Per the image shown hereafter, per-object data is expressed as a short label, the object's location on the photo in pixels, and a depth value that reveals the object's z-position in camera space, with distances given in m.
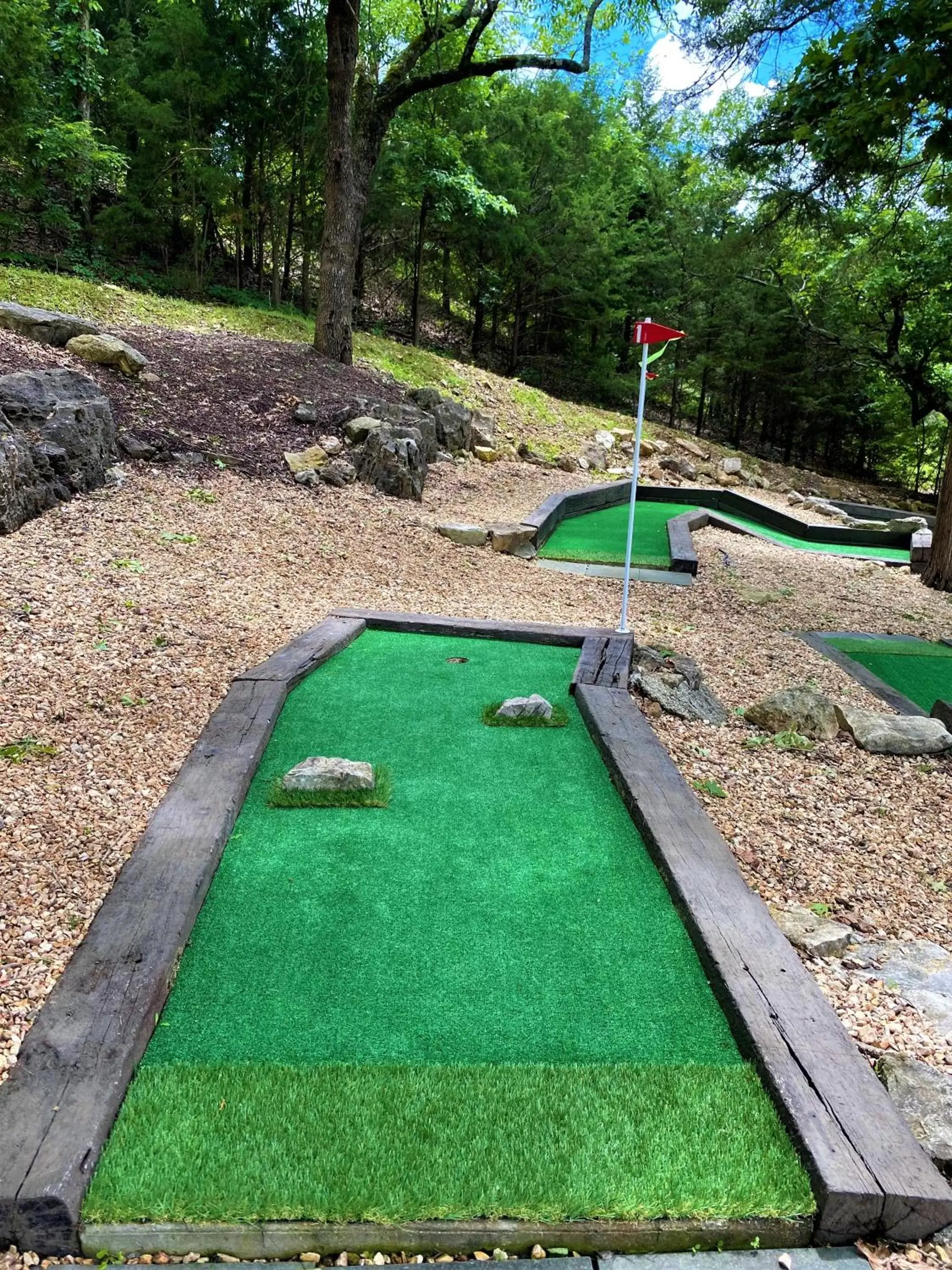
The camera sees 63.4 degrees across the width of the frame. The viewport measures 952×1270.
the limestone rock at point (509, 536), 6.77
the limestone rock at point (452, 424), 10.13
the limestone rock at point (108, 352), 7.02
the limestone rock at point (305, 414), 7.90
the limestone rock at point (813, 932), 2.06
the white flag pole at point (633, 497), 4.20
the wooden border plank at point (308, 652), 3.43
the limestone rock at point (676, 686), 3.64
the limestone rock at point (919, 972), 1.86
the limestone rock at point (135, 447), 6.16
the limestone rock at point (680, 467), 13.31
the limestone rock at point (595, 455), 12.71
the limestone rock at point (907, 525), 10.17
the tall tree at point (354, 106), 8.78
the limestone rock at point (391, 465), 7.52
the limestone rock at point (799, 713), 3.50
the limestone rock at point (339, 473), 7.14
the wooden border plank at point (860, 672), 4.12
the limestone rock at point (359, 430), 7.83
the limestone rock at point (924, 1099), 1.44
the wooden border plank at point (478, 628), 4.33
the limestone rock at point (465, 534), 6.71
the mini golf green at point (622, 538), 7.31
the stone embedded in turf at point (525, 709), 3.22
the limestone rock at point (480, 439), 10.95
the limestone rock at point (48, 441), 4.61
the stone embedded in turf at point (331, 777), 2.56
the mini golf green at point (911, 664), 4.48
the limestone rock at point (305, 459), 7.08
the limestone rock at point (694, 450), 15.05
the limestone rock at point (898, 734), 3.38
